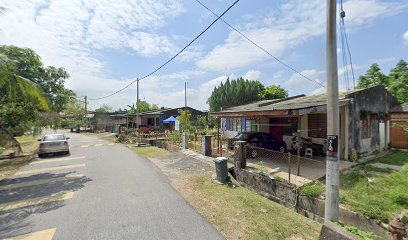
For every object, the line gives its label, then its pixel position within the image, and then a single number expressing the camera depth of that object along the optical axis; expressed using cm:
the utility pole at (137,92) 2288
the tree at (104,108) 7500
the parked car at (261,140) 1263
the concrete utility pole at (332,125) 474
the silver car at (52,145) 1420
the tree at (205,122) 3594
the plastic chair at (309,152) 1218
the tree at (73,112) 5560
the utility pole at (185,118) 2065
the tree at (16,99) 862
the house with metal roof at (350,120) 1086
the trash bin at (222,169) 845
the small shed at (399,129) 1513
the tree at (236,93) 3816
